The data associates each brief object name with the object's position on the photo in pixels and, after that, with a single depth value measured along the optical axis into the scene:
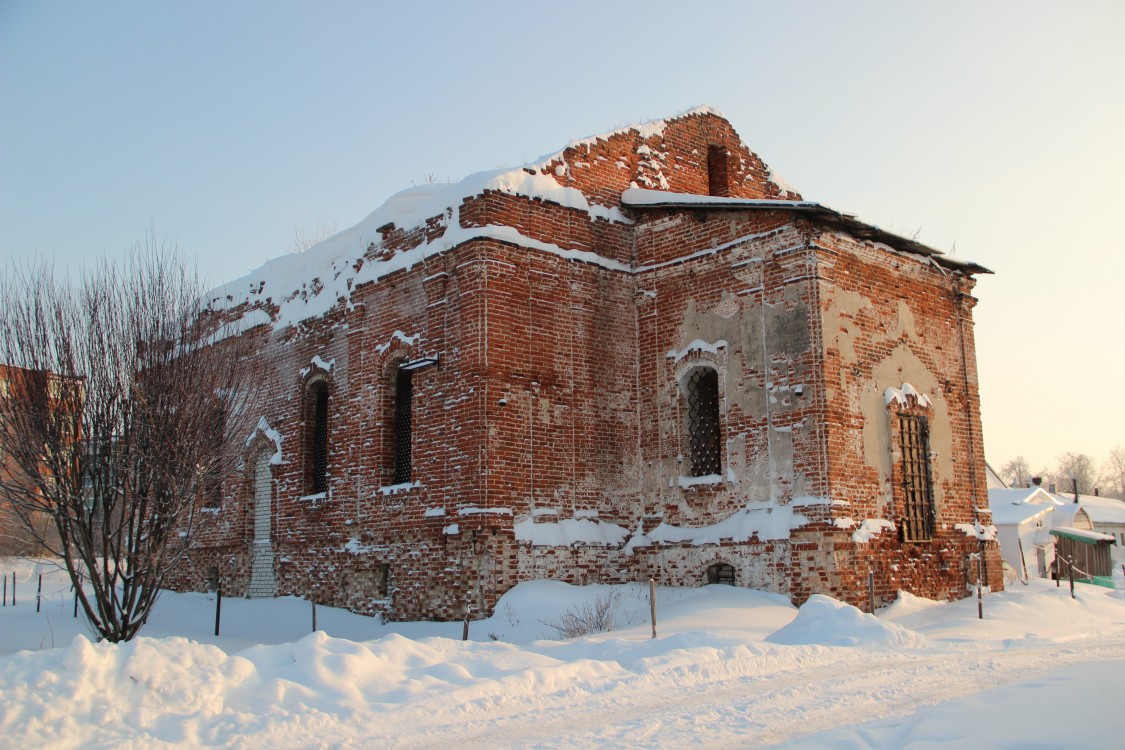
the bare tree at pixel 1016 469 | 122.25
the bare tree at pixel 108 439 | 10.02
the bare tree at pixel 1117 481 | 120.44
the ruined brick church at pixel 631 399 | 13.95
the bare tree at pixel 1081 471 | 114.81
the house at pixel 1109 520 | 50.03
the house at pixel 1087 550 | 30.69
